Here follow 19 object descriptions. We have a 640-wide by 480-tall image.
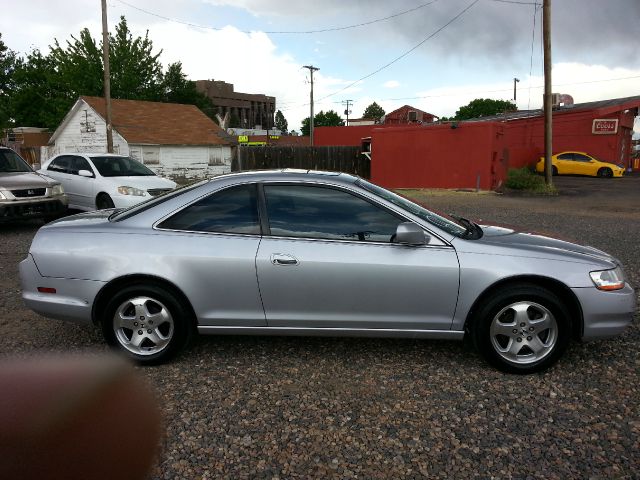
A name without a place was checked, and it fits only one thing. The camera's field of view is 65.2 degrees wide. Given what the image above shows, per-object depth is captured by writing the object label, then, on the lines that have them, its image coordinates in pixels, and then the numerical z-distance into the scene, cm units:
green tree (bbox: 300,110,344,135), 9499
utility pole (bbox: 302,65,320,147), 5022
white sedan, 1016
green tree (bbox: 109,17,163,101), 3884
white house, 2769
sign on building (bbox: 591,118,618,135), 2850
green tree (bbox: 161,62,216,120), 4726
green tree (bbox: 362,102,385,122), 10544
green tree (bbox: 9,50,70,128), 3959
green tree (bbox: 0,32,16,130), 4074
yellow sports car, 2684
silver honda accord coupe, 351
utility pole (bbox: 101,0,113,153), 1962
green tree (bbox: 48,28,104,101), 3778
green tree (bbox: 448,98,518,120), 8106
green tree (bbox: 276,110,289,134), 13096
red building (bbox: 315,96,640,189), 1938
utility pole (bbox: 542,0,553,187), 1764
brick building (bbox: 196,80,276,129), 11194
